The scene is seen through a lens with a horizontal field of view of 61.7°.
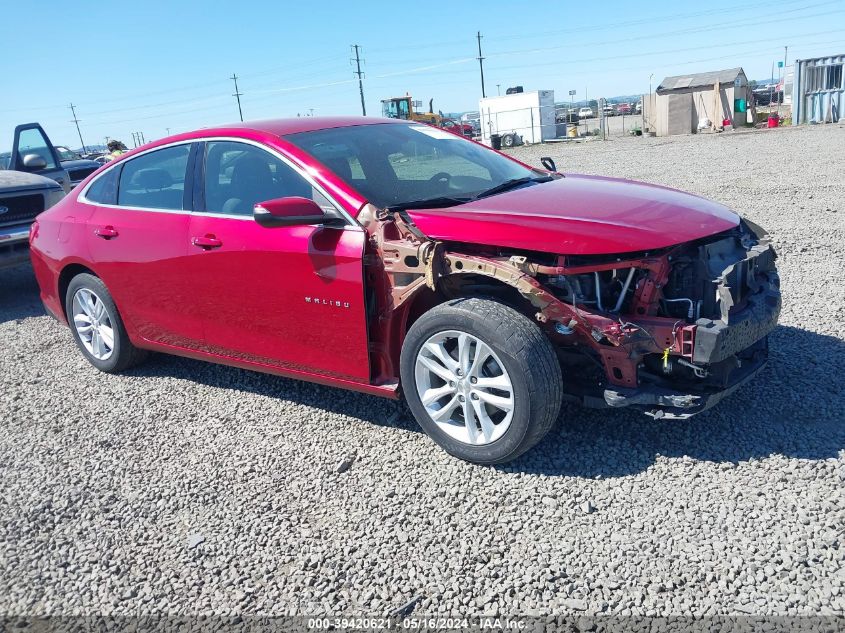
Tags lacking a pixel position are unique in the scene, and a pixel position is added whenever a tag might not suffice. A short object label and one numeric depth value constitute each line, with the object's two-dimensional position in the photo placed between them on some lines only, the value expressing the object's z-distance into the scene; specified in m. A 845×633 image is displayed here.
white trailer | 37.75
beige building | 30.02
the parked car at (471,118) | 51.25
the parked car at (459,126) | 42.49
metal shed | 27.81
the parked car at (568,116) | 48.66
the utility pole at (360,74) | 69.25
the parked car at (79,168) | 14.85
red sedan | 3.24
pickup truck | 7.98
